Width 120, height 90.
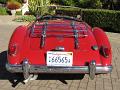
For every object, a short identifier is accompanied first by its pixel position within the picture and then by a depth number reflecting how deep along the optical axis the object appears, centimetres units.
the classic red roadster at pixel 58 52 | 234
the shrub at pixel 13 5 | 898
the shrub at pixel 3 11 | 876
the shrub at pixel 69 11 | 637
